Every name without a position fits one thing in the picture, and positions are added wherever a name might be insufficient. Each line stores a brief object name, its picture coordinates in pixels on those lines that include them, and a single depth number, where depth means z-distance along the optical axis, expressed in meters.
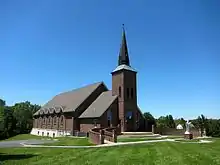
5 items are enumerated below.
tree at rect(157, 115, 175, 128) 40.32
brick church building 29.22
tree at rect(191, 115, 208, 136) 27.31
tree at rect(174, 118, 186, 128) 44.84
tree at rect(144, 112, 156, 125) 31.68
